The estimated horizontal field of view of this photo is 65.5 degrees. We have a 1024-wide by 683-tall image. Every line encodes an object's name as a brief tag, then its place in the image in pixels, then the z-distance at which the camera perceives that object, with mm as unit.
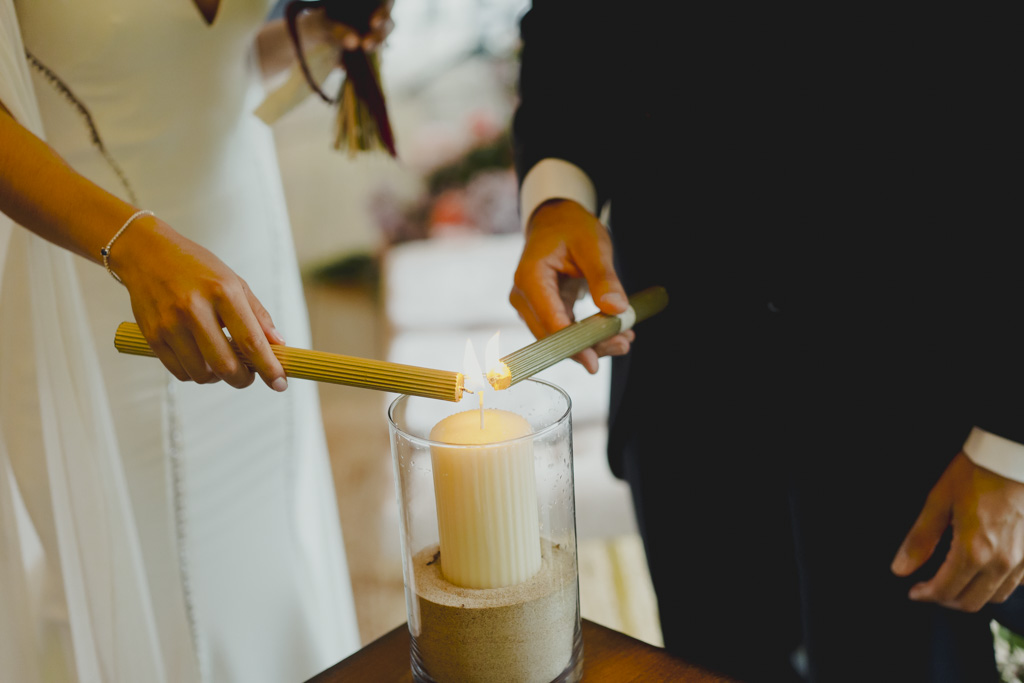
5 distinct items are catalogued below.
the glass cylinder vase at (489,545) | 559
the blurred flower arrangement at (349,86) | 1163
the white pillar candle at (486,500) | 551
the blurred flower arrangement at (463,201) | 3178
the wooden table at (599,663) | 641
